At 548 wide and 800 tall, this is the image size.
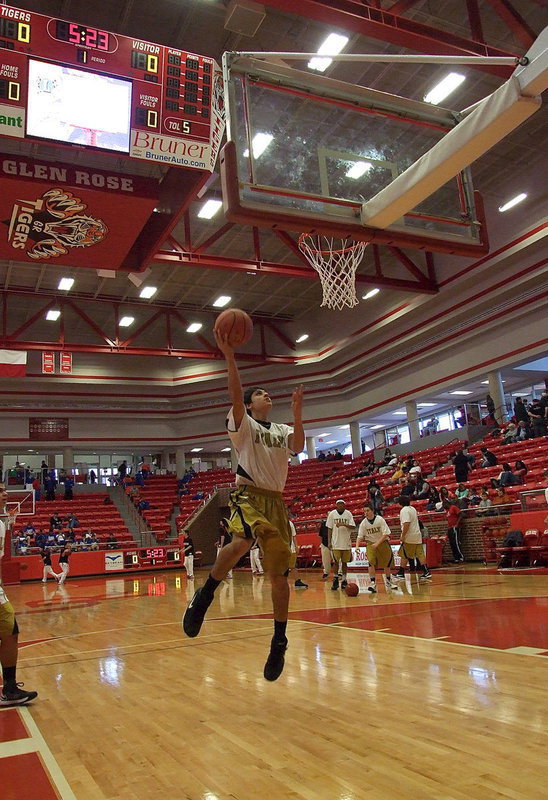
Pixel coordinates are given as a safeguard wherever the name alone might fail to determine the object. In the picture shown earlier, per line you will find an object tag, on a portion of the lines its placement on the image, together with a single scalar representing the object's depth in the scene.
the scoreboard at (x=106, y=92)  8.00
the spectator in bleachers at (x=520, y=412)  17.95
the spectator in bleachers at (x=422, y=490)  17.28
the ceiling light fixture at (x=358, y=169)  7.29
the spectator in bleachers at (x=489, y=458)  16.83
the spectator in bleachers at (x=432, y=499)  16.33
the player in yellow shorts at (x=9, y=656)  4.53
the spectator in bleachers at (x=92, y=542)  22.72
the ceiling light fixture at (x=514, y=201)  17.16
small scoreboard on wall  23.19
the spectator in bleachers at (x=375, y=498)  17.12
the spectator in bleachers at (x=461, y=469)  17.02
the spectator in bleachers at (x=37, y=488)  27.43
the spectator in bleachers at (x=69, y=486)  27.36
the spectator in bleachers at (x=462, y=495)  14.80
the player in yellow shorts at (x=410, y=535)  11.52
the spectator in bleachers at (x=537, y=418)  16.88
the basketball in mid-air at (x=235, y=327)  3.78
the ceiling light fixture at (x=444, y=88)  12.67
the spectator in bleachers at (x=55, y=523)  23.97
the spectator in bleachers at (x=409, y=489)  17.52
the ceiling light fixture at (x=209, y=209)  16.70
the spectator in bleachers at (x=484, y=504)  13.83
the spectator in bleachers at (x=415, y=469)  19.31
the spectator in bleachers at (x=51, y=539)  22.77
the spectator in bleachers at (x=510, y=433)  17.83
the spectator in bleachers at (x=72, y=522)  24.44
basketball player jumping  3.83
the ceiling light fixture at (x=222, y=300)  24.03
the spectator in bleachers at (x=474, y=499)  14.56
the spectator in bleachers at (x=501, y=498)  13.61
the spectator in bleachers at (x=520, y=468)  14.52
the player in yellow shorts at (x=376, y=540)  10.80
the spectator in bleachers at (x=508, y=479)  14.25
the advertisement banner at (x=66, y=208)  9.73
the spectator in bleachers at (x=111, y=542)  23.14
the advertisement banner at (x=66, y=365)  21.56
